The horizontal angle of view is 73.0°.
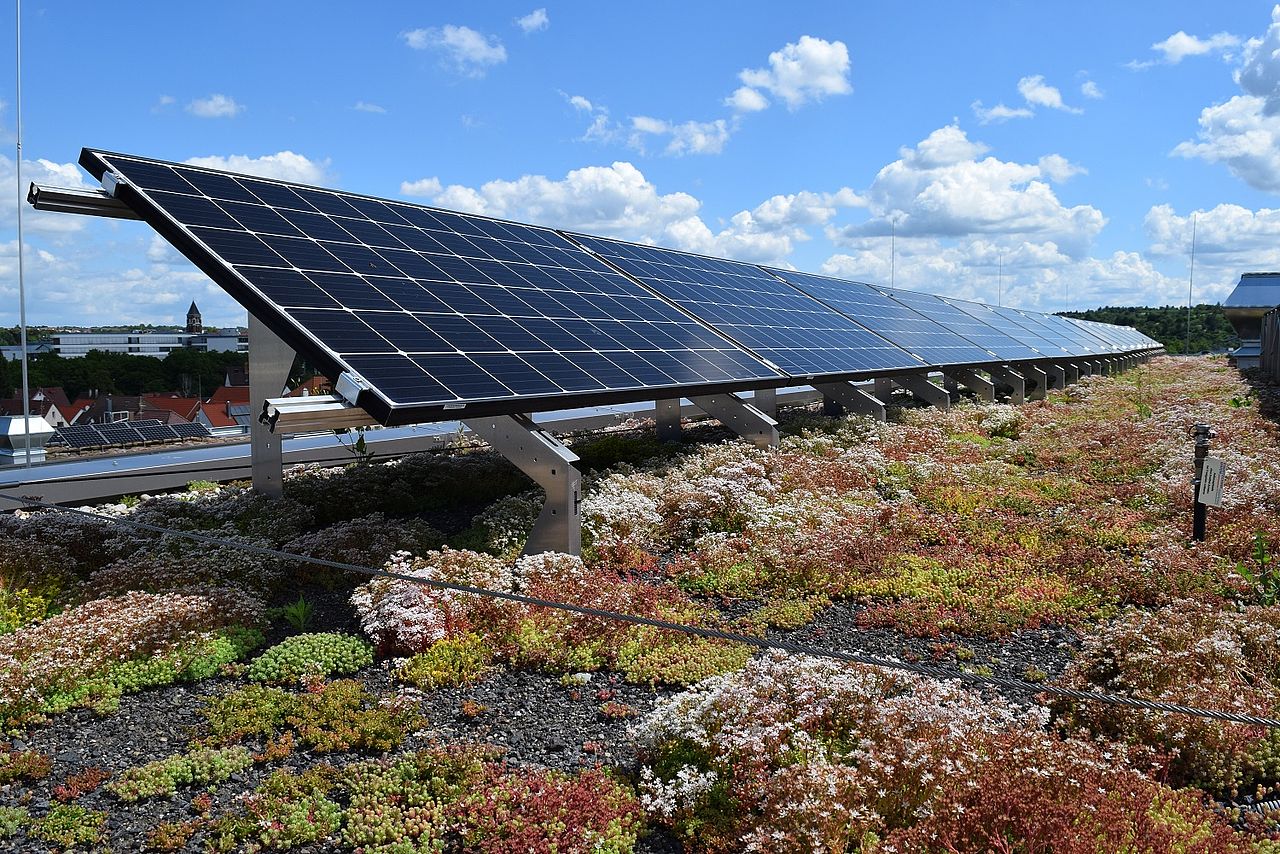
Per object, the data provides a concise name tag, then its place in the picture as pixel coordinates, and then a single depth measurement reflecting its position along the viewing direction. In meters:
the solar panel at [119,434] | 18.08
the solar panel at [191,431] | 20.24
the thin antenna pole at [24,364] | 14.91
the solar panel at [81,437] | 17.30
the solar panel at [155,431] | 19.15
